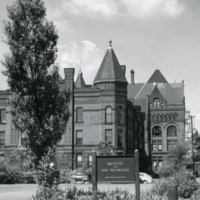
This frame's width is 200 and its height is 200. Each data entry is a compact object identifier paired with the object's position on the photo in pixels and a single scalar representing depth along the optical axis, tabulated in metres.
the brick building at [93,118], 48.50
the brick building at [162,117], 74.94
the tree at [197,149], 82.00
